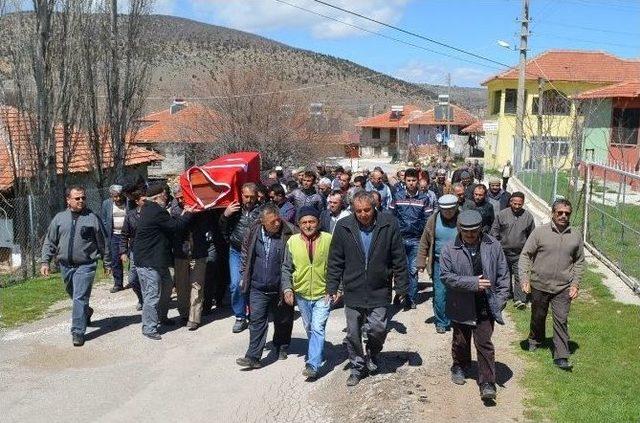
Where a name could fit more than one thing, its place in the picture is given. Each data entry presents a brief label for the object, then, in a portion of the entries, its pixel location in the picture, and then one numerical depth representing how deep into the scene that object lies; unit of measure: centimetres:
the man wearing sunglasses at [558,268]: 657
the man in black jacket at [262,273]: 673
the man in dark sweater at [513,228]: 866
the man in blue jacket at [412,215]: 888
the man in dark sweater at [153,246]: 768
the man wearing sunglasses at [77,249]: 756
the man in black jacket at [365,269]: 616
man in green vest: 642
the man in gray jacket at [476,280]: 577
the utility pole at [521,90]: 2864
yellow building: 4253
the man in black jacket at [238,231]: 790
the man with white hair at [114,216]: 1006
